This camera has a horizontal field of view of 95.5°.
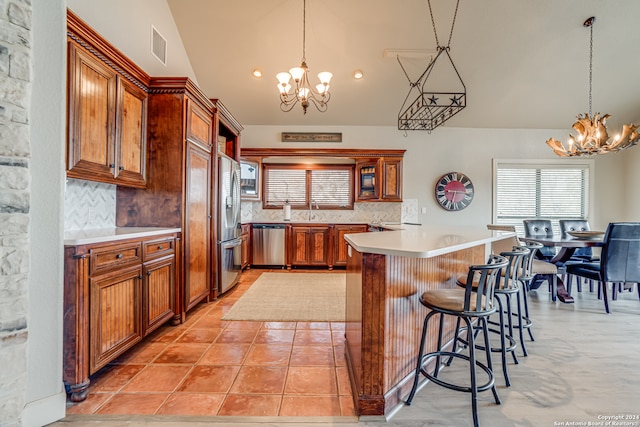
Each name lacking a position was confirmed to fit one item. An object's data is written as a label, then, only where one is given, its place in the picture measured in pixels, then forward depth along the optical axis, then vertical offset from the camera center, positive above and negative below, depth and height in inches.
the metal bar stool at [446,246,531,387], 72.2 -19.4
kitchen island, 62.1 -23.4
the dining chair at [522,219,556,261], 176.7 -9.7
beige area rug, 120.7 -43.4
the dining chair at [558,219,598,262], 180.8 -8.8
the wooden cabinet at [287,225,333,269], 209.9 -25.5
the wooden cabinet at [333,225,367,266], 209.3 -21.6
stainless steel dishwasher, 209.8 -24.5
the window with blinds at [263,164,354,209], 229.9 +18.9
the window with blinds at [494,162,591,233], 228.7 +16.6
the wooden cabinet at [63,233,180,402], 65.1 -23.8
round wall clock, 225.8 +17.3
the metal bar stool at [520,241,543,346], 86.4 -18.1
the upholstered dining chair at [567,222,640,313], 129.2 -18.0
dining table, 135.3 -14.6
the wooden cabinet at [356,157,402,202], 213.8 +24.4
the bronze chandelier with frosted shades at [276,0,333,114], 117.6 +56.5
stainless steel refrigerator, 138.1 -7.4
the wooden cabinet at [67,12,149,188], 75.2 +28.7
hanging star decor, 169.8 +79.4
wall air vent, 135.7 +78.9
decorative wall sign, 225.9 +57.4
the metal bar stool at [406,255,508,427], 59.4 -20.1
